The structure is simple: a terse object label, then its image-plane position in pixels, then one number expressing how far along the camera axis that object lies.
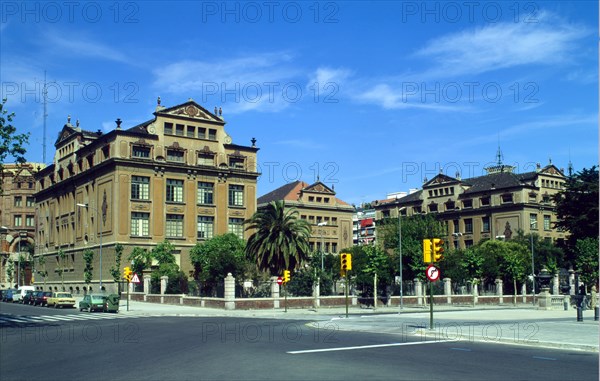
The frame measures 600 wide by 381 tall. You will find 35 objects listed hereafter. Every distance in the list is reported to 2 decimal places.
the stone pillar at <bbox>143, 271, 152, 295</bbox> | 64.81
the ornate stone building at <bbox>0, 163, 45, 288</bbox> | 119.81
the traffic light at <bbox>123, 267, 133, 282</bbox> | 50.72
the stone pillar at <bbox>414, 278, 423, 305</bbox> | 61.20
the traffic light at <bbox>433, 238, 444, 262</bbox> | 26.17
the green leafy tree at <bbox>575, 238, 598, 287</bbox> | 55.72
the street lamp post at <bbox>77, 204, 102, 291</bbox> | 78.61
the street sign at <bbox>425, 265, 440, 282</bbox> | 26.53
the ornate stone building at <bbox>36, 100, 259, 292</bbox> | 75.06
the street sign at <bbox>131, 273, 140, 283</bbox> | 50.75
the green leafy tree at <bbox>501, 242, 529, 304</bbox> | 72.81
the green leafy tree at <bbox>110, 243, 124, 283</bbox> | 72.56
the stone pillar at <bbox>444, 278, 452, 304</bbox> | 64.03
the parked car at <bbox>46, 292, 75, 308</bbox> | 57.16
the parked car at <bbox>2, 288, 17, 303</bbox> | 72.62
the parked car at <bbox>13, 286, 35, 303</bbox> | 69.57
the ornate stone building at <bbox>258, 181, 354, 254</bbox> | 112.69
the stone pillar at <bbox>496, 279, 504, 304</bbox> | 69.62
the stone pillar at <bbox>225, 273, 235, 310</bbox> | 51.38
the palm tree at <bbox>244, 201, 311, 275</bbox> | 57.66
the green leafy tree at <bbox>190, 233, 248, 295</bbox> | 66.19
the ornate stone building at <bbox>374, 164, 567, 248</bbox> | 100.69
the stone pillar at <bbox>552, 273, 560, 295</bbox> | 78.06
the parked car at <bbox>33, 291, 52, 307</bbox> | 59.81
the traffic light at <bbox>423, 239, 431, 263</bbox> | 26.75
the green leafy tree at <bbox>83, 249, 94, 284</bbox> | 78.50
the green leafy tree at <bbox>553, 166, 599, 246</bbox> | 77.06
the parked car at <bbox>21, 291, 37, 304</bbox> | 63.34
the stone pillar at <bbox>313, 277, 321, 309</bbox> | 55.09
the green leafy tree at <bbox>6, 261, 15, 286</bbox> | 111.50
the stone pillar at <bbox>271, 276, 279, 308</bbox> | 53.66
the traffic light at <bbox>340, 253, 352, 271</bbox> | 38.19
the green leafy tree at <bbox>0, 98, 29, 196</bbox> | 31.86
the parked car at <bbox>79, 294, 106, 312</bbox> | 49.62
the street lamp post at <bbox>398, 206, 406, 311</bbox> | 55.44
